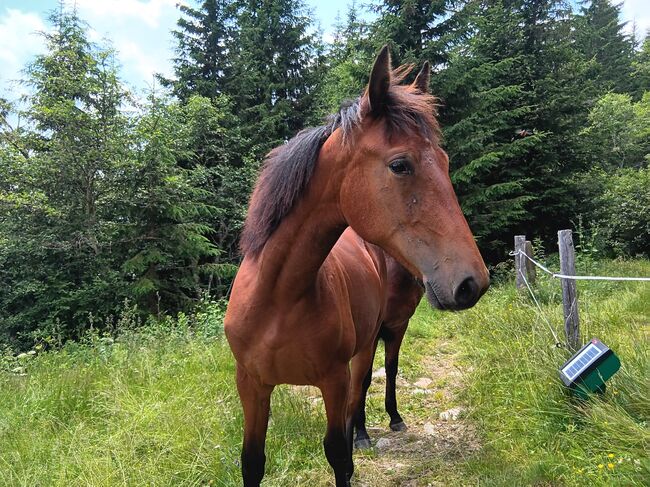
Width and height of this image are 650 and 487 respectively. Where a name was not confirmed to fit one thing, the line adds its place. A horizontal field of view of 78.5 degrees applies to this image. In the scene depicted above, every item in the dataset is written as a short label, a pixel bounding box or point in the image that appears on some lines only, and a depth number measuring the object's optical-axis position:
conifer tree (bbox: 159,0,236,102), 13.70
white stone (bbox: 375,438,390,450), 3.12
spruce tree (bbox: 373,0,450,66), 10.15
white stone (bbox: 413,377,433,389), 4.24
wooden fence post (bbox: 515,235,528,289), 6.06
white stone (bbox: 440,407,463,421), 3.43
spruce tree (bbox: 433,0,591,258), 10.43
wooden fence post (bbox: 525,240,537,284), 6.48
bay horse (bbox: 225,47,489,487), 1.32
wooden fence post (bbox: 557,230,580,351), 3.03
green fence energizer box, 2.38
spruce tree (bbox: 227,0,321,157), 13.27
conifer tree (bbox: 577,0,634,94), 23.53
